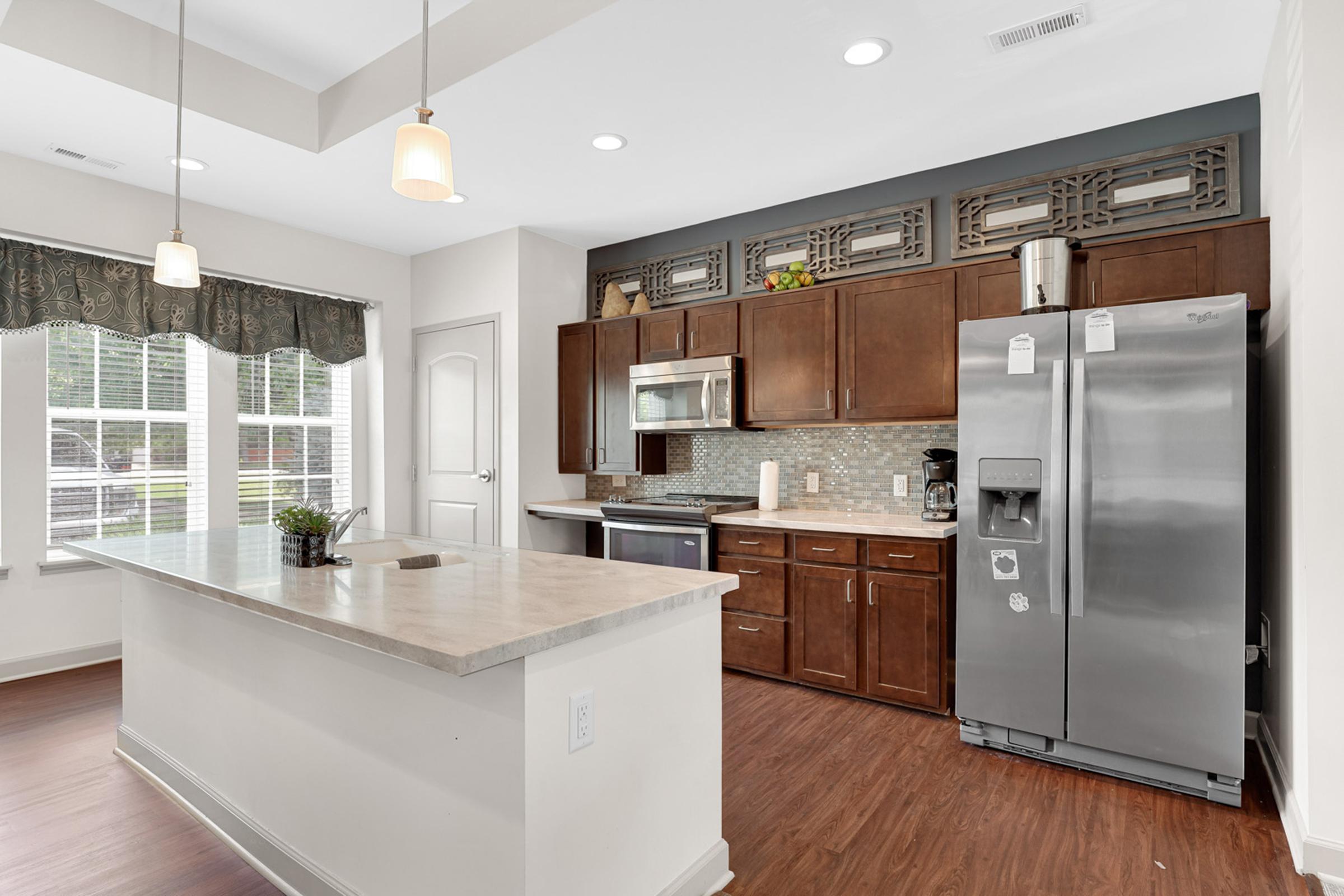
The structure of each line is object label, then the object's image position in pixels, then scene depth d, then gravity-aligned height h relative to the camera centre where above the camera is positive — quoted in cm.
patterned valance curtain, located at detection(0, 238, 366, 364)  359 +79
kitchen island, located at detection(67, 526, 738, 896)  147 -69
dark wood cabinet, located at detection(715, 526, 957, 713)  322 -83
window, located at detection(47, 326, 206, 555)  382 +5
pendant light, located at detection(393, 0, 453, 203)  176 +71
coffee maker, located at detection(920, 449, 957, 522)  346 -21
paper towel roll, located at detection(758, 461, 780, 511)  415 -25
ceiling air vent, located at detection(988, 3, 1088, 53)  238 +143
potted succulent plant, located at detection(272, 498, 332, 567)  219 -28
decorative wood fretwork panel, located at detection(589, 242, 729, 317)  457 +113
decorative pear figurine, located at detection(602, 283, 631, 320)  474 +95
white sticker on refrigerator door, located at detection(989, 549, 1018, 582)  279 -47
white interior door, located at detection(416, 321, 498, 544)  478 +7
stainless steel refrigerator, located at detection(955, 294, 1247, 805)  241 -35
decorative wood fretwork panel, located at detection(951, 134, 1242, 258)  305 +114
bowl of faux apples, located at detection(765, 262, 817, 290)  400 +94
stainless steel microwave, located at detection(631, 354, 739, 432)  410 +29
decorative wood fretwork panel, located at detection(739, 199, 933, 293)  381 +113
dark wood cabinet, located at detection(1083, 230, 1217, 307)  285 +72
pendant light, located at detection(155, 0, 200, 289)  242 +62
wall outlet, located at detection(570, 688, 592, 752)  155 -61
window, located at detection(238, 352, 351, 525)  454 +7
